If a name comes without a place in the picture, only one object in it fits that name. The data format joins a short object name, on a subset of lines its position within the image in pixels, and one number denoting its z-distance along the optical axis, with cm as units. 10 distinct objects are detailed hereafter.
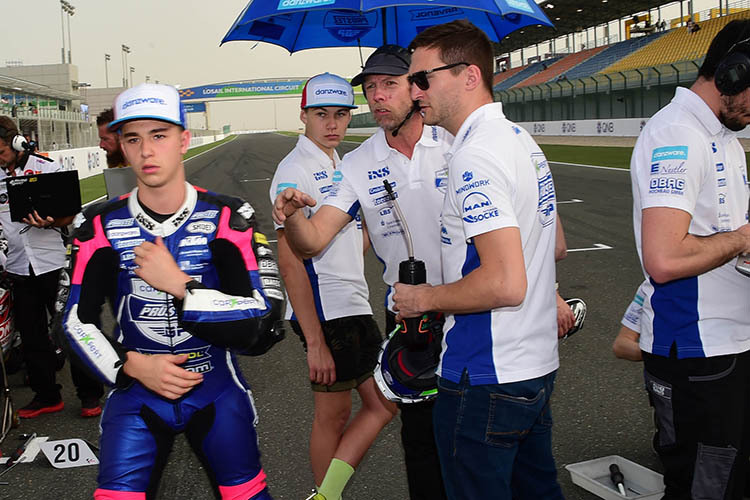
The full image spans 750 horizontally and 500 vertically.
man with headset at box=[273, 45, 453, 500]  304
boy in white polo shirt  333
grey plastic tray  342
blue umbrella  436
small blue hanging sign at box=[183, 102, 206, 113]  14200
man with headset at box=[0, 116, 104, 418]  509
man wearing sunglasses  211
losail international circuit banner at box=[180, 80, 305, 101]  12862
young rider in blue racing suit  238
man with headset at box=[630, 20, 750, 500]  241
